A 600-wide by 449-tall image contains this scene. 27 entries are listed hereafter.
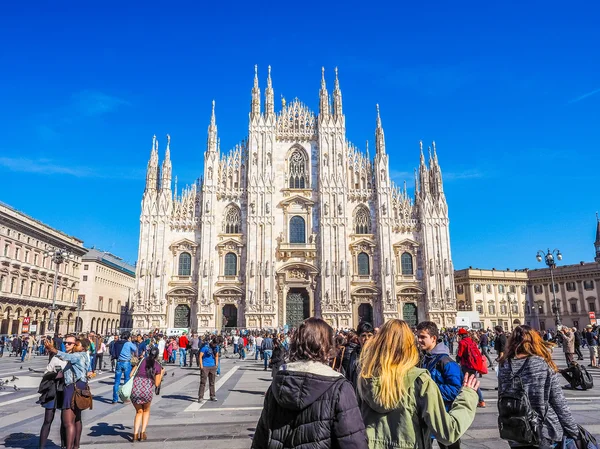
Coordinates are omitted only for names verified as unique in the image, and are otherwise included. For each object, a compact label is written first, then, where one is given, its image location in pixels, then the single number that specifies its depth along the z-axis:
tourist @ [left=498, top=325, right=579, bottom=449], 3.80
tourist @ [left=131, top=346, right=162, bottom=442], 7.53
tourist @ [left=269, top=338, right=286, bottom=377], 12.74
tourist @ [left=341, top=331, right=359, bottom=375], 7.03
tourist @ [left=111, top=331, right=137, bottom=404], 11.96
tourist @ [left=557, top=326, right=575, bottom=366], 15.06
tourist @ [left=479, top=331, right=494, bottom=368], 19.38
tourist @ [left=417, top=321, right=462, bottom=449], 4.29
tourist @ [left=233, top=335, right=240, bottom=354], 28.05
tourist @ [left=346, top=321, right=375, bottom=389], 6.14
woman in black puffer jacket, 2.82
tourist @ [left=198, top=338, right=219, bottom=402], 11.20
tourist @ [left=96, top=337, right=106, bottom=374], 18.64
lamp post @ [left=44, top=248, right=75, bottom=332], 26.92
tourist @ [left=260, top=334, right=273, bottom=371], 20.37
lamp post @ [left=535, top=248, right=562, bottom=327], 23.32
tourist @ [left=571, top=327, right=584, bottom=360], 19.92
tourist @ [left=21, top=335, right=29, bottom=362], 25.22
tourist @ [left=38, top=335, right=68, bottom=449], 6.55
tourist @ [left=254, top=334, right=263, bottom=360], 24.96
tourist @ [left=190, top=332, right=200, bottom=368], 19.00
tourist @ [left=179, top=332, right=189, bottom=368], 21.72
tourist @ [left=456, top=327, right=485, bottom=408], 8.55
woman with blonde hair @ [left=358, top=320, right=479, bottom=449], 2.90
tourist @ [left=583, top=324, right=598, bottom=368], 18.11
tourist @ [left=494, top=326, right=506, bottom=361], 13.92
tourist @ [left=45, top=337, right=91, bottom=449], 6.48
